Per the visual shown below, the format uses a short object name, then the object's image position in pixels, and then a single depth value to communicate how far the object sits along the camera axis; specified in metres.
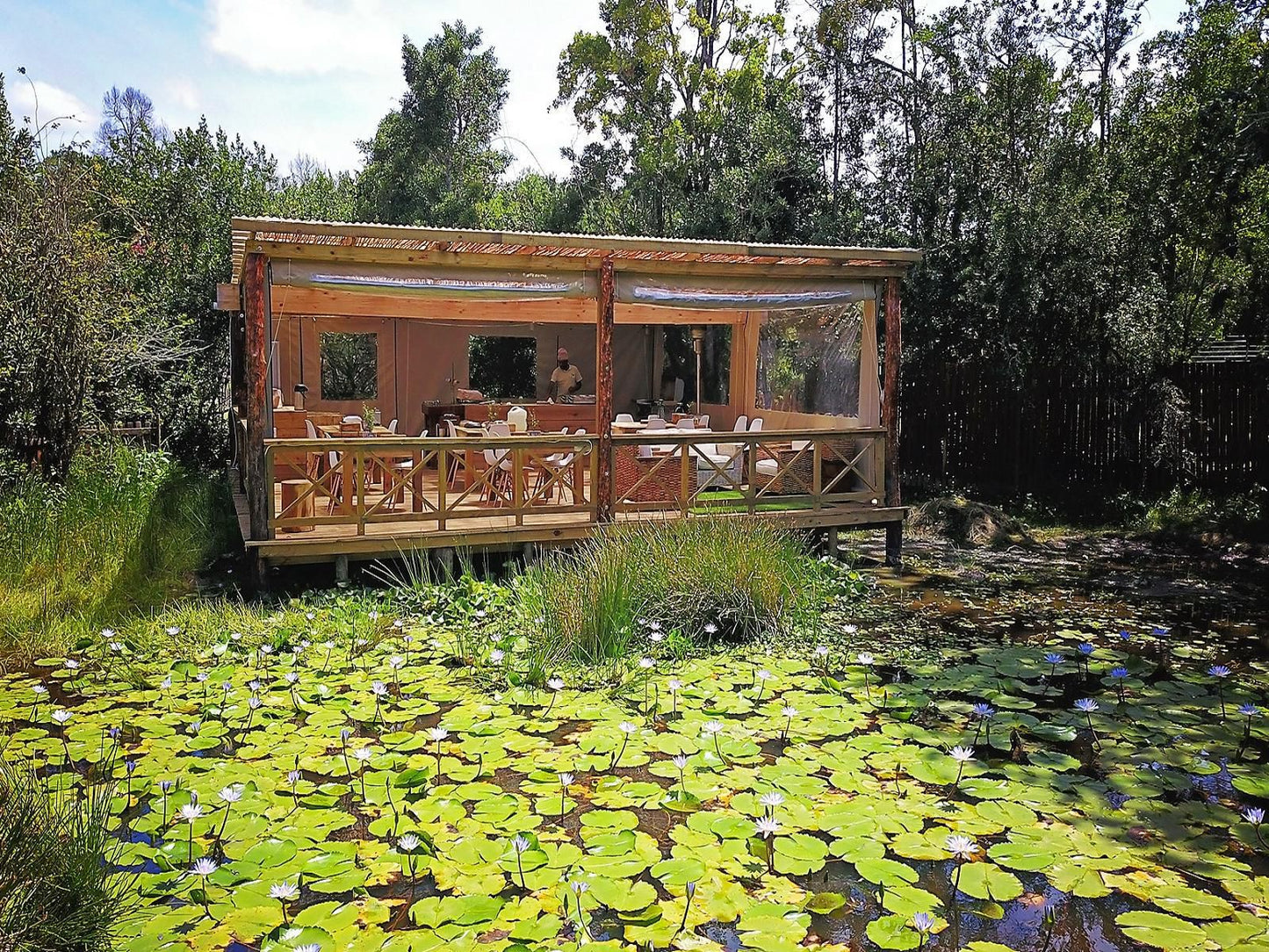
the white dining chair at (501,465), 8.46
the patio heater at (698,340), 13.41
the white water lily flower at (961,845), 2.95
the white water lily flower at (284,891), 2.77
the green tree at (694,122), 15.27
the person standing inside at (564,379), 13.52
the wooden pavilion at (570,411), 6.98
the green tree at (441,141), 20.92
